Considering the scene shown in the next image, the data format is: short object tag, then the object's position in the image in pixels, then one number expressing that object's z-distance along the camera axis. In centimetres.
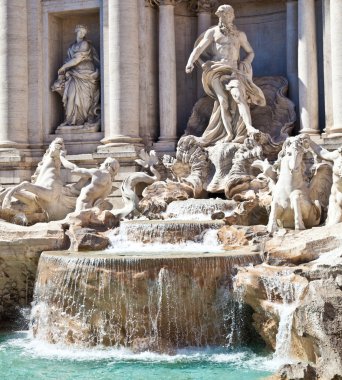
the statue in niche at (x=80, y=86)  1830
